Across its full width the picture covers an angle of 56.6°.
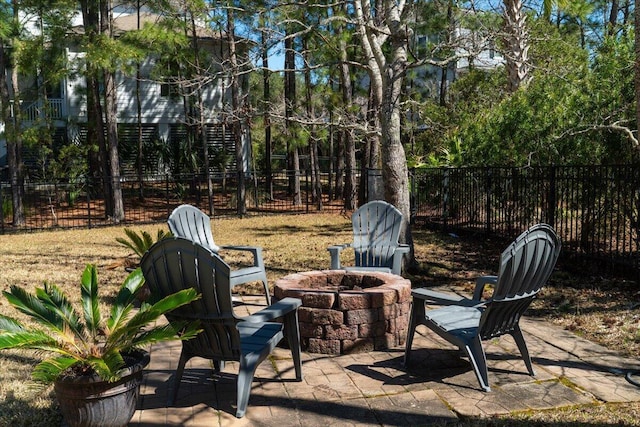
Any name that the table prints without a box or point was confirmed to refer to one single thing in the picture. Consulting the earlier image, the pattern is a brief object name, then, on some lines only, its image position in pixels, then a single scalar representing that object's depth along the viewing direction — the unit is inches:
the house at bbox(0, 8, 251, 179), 935.0
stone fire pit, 189.2
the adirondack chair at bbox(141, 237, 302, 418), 141.6
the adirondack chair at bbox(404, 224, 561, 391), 154.1
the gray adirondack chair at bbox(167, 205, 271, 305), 250.2
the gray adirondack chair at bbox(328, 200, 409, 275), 273.3
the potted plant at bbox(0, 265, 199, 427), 121.6
